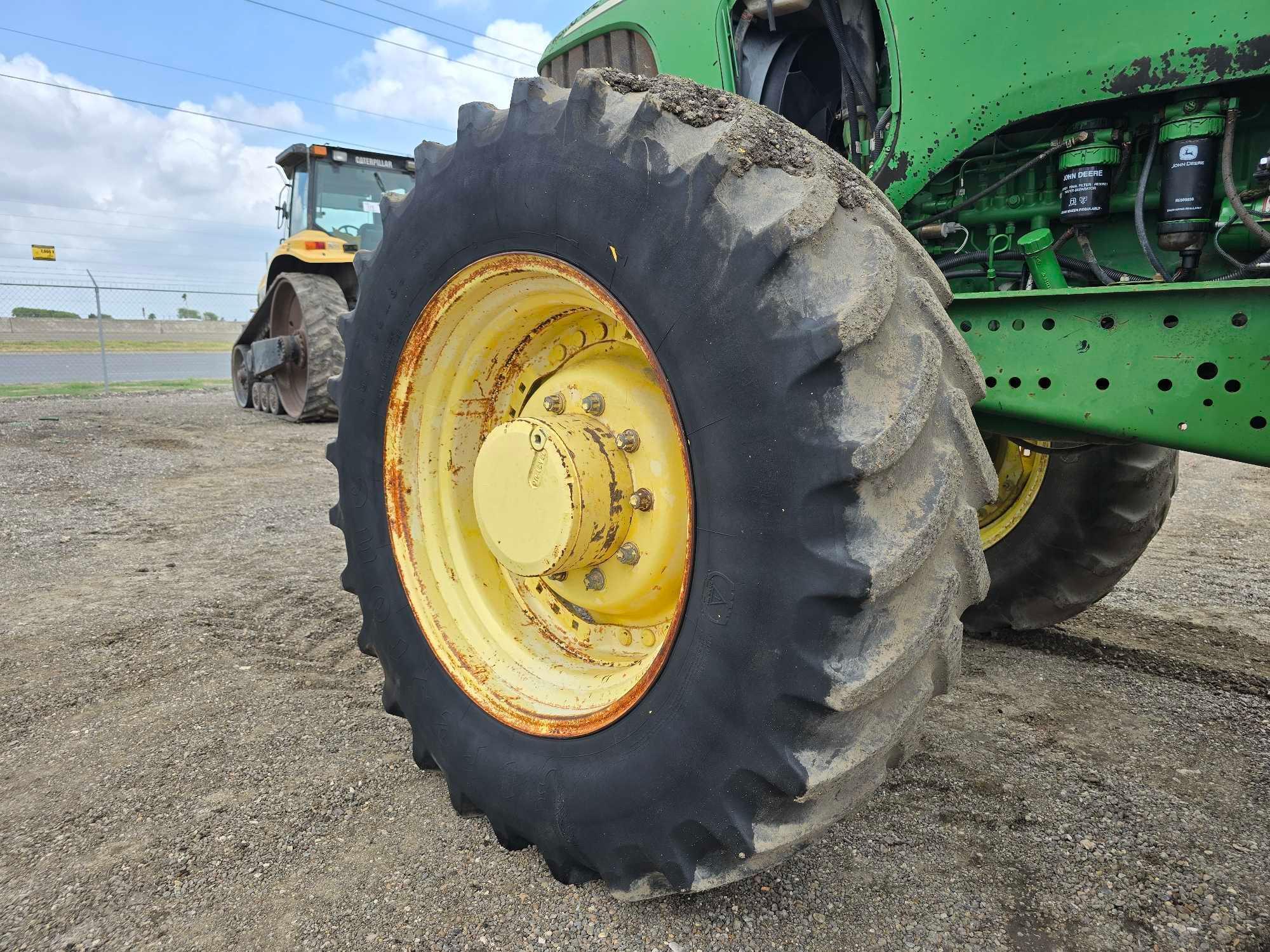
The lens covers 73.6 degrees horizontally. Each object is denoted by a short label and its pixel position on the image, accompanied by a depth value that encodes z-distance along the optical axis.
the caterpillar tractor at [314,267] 9.27
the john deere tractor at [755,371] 1.30
